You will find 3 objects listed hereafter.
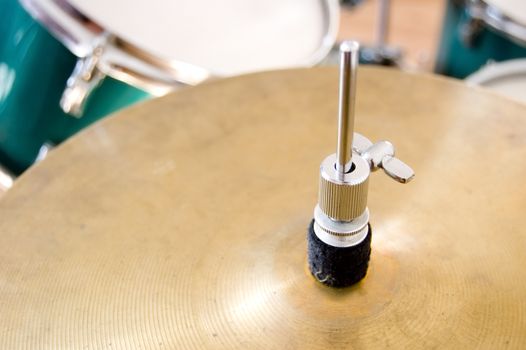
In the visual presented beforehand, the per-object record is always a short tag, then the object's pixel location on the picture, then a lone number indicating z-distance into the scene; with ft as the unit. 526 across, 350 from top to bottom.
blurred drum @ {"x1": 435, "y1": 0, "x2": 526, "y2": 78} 3.01
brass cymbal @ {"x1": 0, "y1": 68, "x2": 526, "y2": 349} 1.67
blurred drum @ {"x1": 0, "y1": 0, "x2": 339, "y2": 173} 2.76
